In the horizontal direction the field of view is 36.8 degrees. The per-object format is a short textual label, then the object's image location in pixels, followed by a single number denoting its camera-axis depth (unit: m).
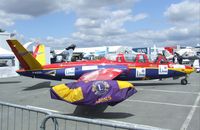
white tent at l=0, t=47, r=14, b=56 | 25.12
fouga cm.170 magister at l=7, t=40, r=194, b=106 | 15.98
